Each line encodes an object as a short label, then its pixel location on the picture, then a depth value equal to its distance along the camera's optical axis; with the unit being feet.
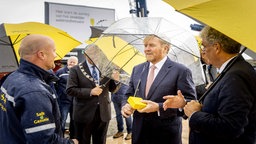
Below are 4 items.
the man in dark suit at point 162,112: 8.90
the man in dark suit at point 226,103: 5.55
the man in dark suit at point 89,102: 12.40
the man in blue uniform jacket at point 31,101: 5.73
